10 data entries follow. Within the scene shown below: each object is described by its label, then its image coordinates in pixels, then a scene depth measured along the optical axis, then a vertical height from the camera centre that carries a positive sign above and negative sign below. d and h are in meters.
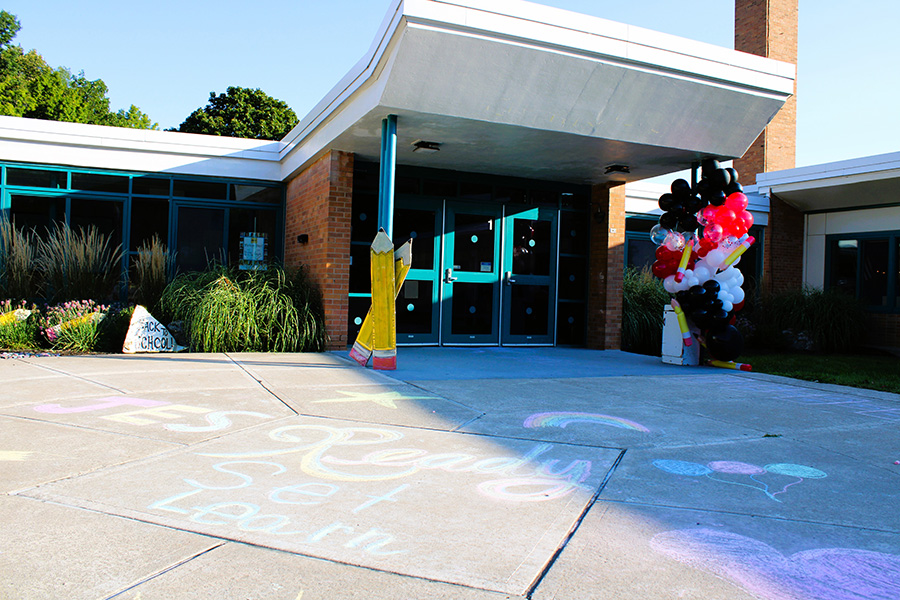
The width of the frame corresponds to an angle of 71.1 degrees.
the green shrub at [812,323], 12.74 -0.23
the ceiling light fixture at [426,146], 8.41 +2.08
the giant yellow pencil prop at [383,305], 7.18 -0.08
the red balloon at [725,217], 8.20 +1.20
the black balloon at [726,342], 8.39 -0.43
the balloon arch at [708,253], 8.26 +0.74
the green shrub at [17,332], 8.14 -0.57
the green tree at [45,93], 24.14 +9.31
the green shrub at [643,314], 11.57 -0.14
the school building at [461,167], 6.79 +2.10
